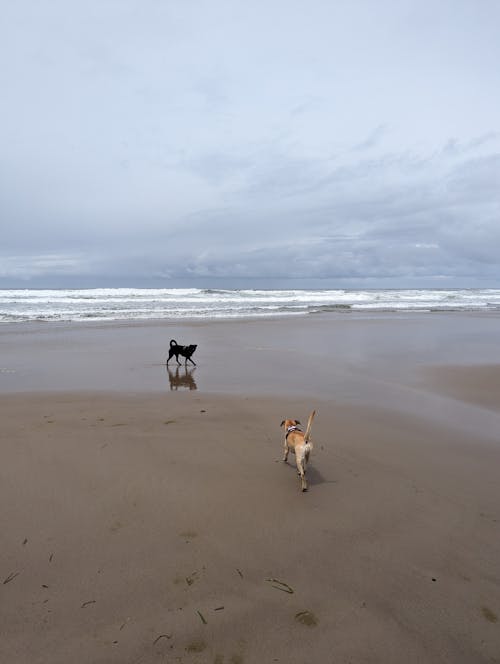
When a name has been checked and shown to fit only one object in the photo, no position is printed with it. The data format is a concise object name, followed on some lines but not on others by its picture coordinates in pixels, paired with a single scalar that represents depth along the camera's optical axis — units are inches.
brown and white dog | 149.3
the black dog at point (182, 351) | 412.2
